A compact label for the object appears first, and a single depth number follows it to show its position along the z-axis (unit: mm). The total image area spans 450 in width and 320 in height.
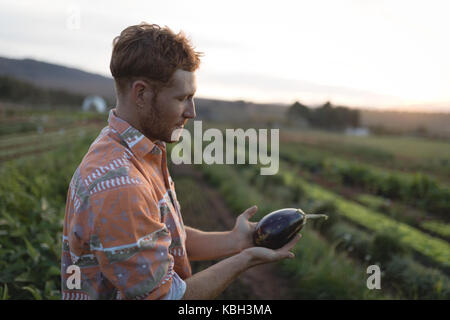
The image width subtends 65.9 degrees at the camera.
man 1430
